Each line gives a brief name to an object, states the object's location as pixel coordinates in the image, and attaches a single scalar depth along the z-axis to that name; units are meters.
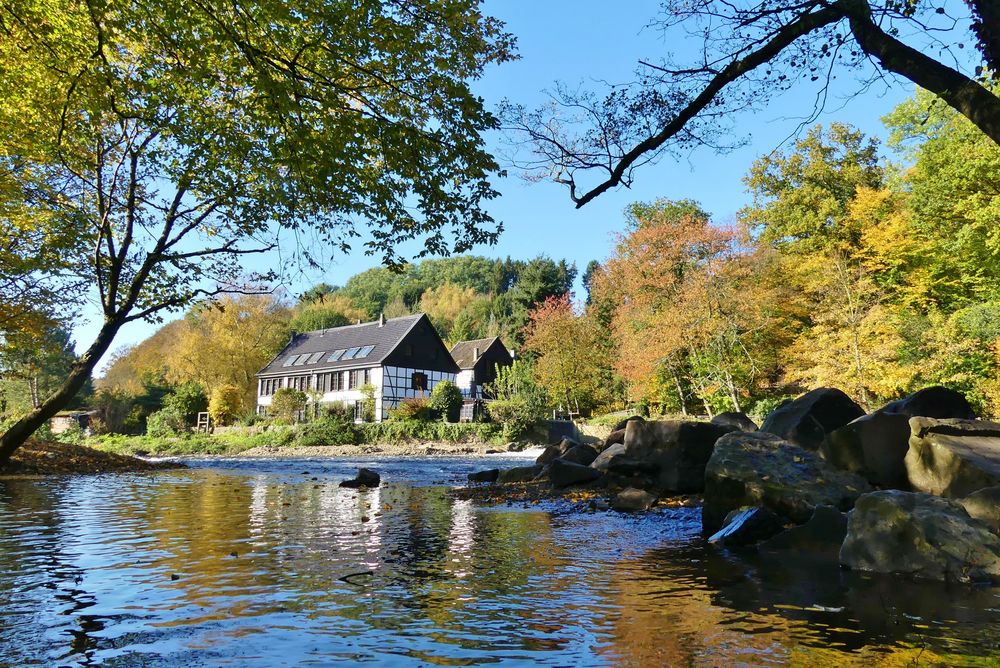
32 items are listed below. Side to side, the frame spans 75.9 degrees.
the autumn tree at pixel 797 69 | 6.44
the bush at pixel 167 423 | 45.66
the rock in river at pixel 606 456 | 12.32
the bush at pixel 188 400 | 49.64
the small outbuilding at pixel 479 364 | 61.84
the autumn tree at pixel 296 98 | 7.20
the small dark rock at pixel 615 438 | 14.77
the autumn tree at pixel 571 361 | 44.91
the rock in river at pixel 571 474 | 12.37
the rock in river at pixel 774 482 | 7.20
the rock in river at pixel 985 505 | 5.94
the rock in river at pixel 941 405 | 9.04
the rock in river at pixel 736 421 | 11.99
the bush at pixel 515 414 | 38.53
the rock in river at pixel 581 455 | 14.81
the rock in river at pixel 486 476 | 16.23
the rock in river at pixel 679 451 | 10.95
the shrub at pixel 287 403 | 47.94
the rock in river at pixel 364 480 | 15.31
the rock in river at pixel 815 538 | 6.24
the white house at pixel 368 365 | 50.84
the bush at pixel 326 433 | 39.97
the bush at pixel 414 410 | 41.72
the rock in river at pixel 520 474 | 14.78
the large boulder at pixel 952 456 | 6.66
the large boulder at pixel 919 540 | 5.18
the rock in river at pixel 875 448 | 7.88
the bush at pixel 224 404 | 49.25
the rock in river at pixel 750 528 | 6.70
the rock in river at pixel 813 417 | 9.41
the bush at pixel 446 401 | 42.59
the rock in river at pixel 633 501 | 9.90
